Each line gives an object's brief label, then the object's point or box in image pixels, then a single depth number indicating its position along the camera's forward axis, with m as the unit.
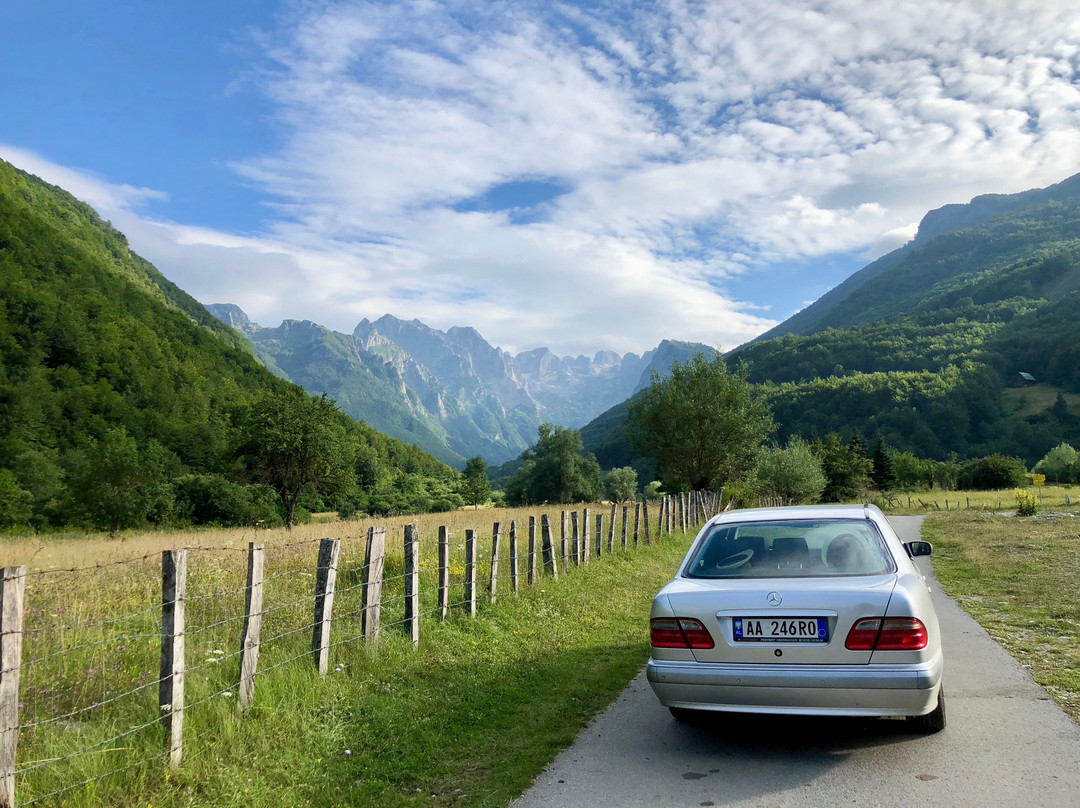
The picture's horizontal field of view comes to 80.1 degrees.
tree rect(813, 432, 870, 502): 68.44
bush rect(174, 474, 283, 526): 61.19
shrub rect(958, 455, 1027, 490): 71.50
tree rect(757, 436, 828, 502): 44.40
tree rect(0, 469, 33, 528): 49.75
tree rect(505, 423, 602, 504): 66.50
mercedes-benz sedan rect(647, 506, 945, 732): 4.35
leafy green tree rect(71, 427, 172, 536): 45.34
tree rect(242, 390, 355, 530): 36.94
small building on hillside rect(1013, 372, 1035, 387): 145.75
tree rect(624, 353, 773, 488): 34.31
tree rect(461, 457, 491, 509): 96.25
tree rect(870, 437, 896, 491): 79.50
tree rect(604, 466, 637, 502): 75.39
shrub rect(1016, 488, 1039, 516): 32.75
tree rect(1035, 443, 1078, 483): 76.20
